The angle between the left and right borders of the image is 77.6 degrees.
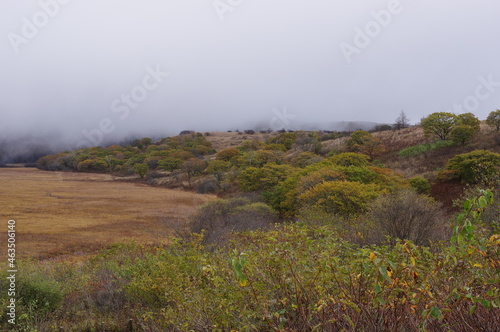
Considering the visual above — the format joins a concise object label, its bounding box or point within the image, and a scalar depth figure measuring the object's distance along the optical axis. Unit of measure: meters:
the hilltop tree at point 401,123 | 61.81
